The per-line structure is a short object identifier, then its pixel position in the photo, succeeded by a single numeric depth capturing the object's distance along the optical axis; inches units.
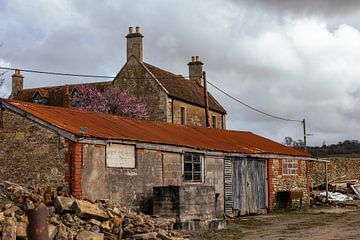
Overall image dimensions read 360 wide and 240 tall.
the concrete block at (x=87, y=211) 544.4
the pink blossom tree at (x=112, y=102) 1579.7
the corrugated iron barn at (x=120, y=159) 678.5
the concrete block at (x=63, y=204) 545.6
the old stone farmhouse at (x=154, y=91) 1588.3
